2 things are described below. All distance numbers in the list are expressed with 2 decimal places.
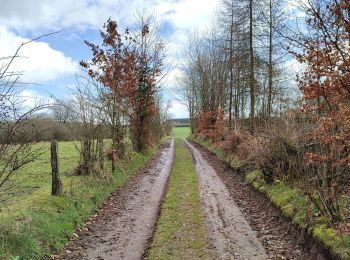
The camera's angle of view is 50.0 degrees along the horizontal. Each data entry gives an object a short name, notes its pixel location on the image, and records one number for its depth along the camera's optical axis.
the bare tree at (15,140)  6.61
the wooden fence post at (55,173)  11.36
